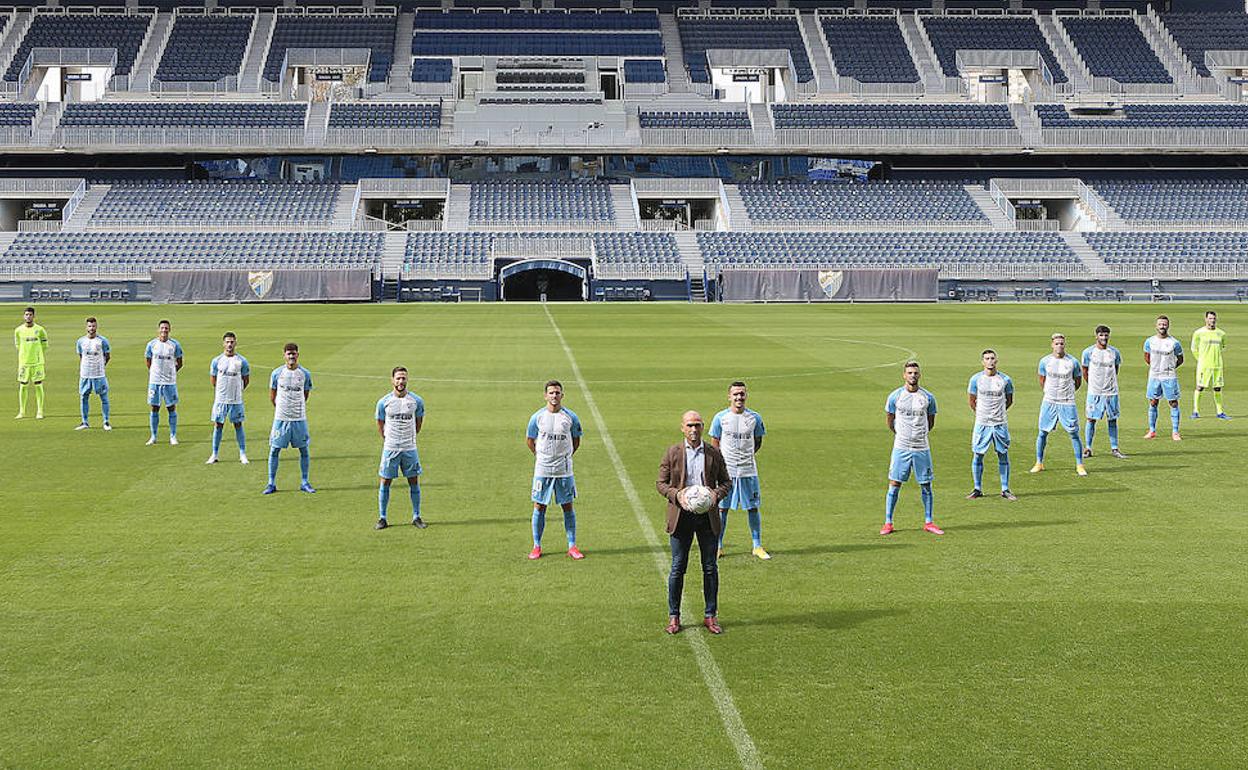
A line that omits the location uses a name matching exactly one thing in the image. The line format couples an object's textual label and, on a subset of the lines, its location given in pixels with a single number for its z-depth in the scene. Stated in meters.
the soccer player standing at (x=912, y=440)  13.63
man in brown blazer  9.94
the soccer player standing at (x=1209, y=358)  21.97
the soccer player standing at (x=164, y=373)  19.14
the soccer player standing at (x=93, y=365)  20.55
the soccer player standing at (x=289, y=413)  15.78
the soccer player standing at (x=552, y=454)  12.41
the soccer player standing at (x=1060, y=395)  17.08
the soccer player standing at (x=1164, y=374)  20.22
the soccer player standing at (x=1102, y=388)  18.58
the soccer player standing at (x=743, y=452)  12.59
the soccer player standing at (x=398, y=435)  13.80
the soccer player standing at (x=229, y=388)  17.44
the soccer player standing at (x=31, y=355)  21.75
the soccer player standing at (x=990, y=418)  15.38
